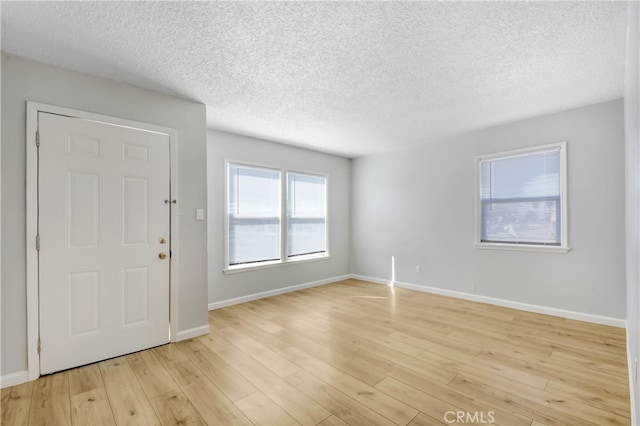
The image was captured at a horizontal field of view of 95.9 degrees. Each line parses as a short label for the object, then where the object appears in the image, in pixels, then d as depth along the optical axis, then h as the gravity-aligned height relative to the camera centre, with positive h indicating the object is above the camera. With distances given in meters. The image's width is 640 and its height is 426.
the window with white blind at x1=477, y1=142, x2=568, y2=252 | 3.73 +0.19
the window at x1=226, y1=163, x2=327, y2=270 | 4.50 -0.06
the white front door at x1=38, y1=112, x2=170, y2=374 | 2.42 -0.25
